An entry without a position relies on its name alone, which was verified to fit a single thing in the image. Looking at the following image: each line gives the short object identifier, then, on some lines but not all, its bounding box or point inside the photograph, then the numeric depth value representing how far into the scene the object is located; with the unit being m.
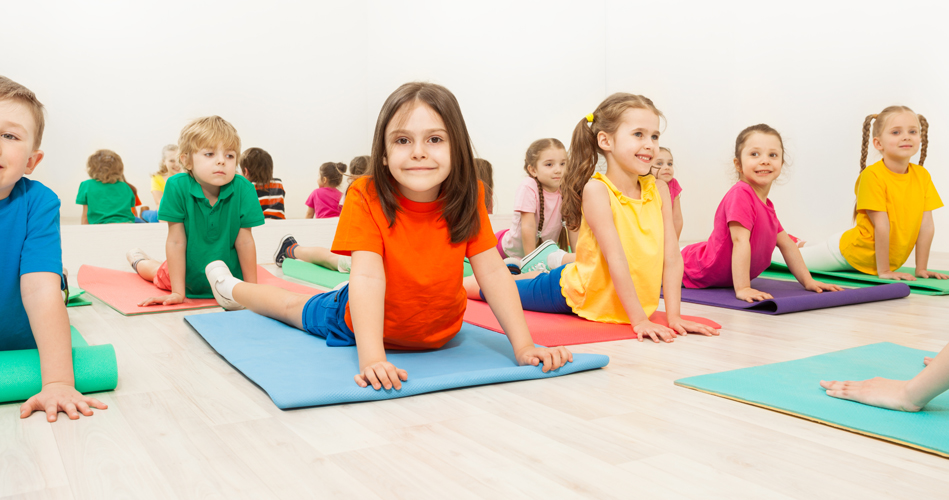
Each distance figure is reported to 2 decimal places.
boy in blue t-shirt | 1.32
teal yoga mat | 1.17
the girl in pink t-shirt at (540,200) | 3.65
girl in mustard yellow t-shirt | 3.43
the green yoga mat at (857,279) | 3.08
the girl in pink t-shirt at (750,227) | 2.87
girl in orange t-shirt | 1.55
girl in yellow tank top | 2.21
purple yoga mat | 2.56
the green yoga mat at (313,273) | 3.49
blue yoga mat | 1.40
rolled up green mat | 1.36
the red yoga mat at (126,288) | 2.66
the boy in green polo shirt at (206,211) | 2.72
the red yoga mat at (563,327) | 2.08
